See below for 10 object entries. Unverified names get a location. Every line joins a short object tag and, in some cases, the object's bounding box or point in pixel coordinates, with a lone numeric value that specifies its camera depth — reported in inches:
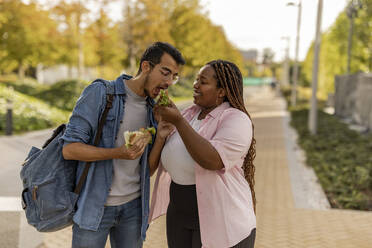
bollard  433.1
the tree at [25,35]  1038.4
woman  81.2
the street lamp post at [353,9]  792.3
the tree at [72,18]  882.8
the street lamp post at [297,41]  1124.5
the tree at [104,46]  1003.6
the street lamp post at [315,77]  555.5
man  81.4
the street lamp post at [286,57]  1911.2
